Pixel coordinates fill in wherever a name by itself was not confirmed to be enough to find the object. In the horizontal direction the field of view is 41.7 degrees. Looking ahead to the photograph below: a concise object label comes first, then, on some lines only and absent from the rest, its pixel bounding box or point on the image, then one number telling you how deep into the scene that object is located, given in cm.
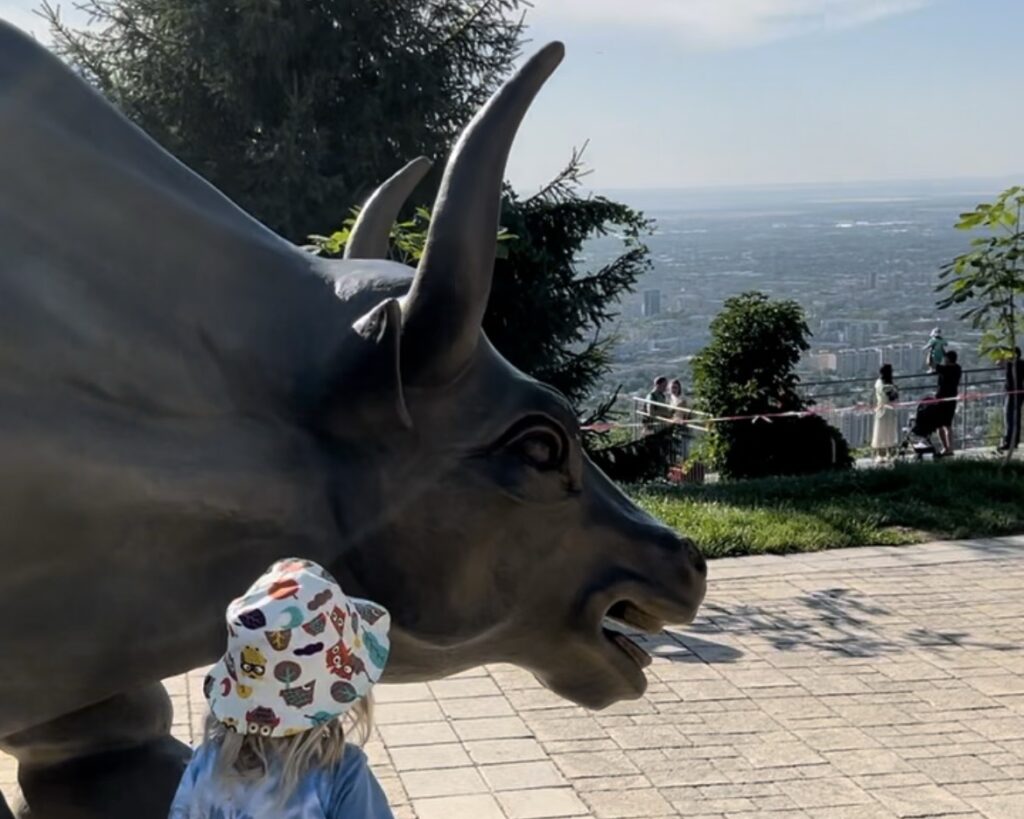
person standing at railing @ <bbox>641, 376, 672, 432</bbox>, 1471
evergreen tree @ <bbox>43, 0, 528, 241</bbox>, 1236
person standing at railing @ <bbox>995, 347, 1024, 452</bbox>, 1321
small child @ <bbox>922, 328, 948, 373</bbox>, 1467
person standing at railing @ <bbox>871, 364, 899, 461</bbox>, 1404
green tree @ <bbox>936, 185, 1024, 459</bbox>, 1186
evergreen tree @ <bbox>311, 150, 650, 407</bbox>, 1248
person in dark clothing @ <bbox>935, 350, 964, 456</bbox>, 1401
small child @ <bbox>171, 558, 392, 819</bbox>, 180
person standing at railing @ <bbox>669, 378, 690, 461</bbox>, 1361
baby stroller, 1402
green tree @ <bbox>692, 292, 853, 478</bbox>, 1322
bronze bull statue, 210
